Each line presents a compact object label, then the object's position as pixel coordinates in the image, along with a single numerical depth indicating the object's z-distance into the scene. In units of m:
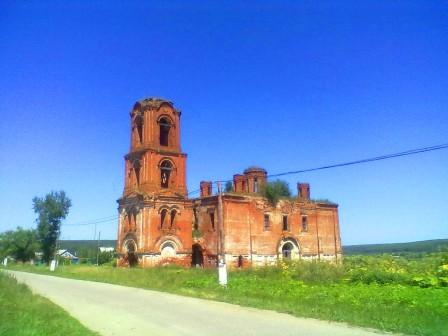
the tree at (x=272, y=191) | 39.97
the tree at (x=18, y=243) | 64.69
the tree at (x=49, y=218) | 55.41
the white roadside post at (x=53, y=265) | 40.34
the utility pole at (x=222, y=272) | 19.43
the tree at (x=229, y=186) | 46.33
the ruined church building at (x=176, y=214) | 34.16
